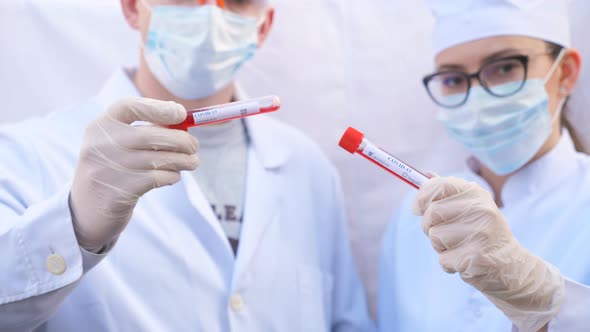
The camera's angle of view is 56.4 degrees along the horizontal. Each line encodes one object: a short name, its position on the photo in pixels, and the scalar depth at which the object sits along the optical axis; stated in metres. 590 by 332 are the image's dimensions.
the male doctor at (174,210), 1.01
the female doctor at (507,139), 1.29
